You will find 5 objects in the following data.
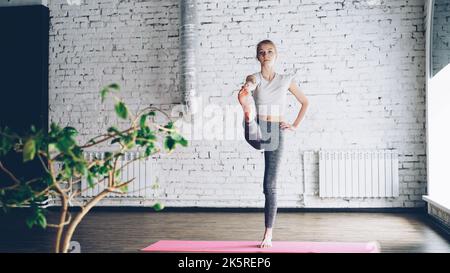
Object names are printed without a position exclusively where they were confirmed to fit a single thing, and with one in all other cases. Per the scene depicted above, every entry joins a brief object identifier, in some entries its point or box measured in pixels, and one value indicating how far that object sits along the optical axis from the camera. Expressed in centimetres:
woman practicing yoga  358
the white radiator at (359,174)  530
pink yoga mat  340
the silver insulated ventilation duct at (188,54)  541
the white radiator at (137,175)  569
